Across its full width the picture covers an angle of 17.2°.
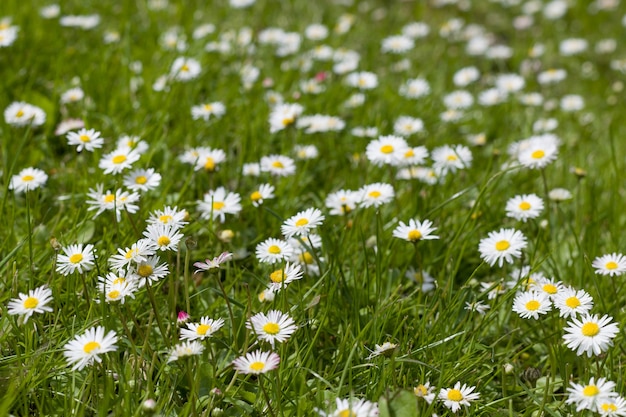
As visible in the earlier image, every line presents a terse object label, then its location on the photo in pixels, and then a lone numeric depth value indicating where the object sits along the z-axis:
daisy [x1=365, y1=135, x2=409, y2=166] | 1.15
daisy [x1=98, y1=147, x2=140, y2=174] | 1.11
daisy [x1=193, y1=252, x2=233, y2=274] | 1.00
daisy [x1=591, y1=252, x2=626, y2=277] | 1.06
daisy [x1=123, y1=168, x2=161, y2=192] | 1.09
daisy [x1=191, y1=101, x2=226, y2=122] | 1.23
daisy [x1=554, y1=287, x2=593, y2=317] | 1.02
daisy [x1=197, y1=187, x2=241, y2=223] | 1.11
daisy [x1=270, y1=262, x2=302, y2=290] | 1.02
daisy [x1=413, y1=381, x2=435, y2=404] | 0.99
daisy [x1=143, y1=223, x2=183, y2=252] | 1.02
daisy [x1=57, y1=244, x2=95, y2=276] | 1.02
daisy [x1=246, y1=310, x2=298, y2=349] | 0.99
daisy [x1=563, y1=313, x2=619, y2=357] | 1.00
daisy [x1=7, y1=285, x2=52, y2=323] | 0.98
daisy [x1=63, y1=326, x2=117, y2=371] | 0.97
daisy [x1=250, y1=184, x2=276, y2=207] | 1.12
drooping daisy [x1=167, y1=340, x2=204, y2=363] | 0.97
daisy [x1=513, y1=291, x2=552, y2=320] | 1.03
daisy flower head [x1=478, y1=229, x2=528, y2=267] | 1.06
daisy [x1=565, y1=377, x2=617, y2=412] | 0.97
